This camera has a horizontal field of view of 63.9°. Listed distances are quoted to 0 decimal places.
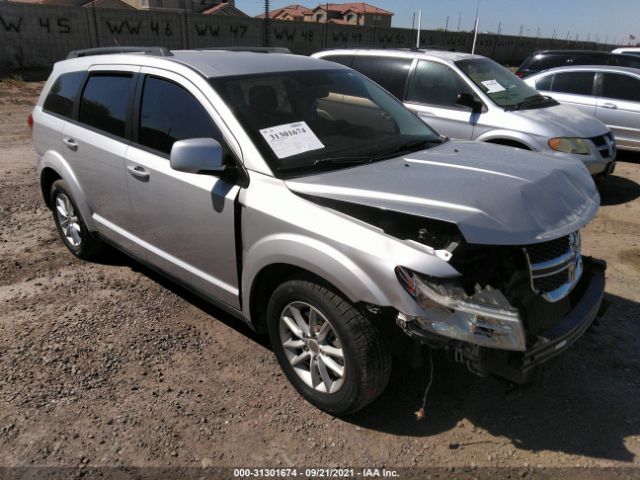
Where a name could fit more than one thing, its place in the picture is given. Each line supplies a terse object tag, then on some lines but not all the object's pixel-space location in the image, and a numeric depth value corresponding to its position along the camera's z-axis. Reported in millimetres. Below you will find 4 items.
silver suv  2244
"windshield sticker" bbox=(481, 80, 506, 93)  6330
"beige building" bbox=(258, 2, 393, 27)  63250
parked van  5945
